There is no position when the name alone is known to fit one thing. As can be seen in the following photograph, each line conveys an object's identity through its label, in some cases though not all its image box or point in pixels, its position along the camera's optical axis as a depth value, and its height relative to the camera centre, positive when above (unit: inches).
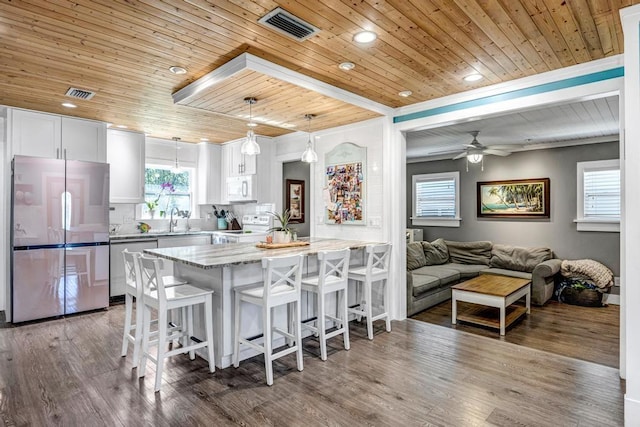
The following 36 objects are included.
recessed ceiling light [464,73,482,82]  131.9 +48.0
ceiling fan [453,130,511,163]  205.9 +32.8
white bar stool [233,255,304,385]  110.0 -27.6
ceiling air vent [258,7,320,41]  90.1 +47.5
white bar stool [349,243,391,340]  148.1 -27.5
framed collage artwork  185.5 +13.1
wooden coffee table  160.9 -39.7
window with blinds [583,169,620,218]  218.7 +10.0
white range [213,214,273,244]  239.9 -14.8
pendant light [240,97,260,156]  141.6 +25.3
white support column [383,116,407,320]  173.6 +0.5
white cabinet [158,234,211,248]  226.0 -19.5
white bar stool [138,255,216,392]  105.8 -27.8
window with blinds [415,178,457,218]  289.4 +9.7
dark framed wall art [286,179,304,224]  270.7 +7.7
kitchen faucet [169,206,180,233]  254.1 -8.7
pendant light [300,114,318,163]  159.3 +23.3
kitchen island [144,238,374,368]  120.5 -22.9
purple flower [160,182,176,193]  255.9 +16.8
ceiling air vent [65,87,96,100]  148.5 +48.0
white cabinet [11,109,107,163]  173.8 +36.7
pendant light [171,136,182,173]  256.0 +30.2
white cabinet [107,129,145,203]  215.5 +27.1
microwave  238.2 +14.3
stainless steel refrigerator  165.3 -12.6
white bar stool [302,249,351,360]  127.6 -27.0
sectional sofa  197.0 -36.1
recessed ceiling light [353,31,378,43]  99.8 +47.6
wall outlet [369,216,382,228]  178.1 -5.3
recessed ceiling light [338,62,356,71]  120.6 +47.7
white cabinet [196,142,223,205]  261.7 +25.6
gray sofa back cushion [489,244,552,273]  230.5 -30.0
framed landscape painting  243.9 +7.9
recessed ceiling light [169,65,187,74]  123.7 +47.8
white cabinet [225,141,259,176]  238.8 +32.2
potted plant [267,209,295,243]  161.6 -10.9
